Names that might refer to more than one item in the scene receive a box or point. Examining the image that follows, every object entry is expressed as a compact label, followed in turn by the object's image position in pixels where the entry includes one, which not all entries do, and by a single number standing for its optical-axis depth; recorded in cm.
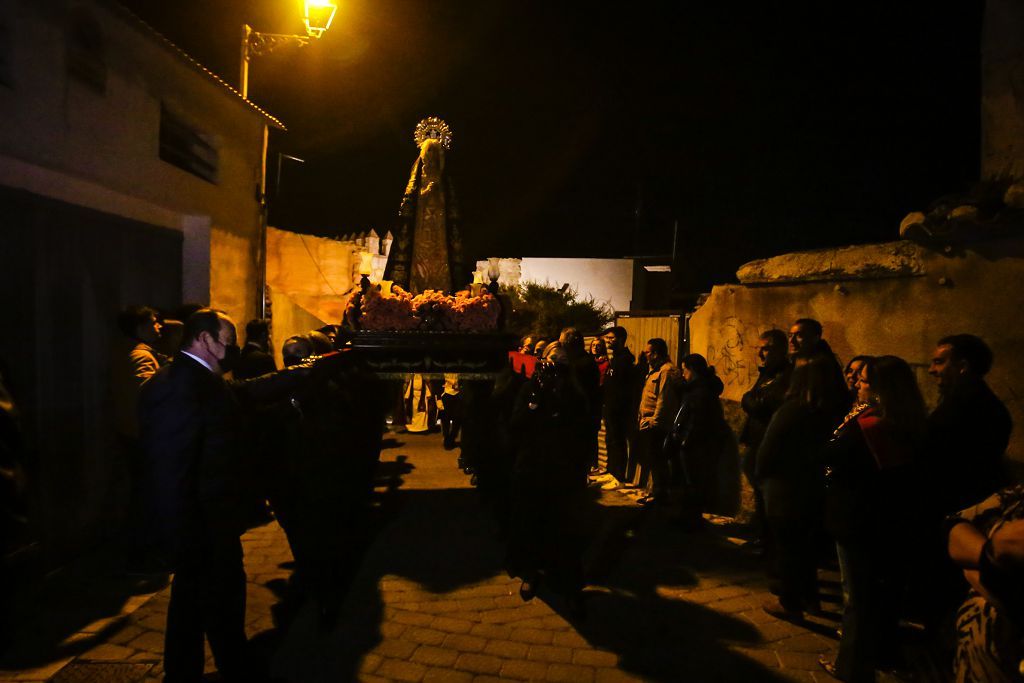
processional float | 641
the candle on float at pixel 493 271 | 700
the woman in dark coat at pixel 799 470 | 447
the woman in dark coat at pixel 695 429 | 668
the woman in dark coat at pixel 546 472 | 478
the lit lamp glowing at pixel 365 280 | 682
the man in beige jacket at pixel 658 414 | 750
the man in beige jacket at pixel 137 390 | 527
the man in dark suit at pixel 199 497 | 332
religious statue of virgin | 766
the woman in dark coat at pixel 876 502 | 346
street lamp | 1055
